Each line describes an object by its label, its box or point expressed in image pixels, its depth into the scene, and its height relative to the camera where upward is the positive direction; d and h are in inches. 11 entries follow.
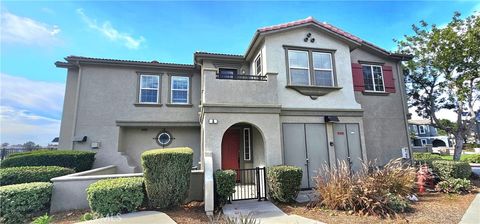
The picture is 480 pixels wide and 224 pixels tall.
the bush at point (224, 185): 297.0 -51.3
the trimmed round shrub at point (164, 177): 273.1 -37.3
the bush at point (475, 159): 940.7 -70.4
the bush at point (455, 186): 359.6 -69.6
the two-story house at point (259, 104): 367.6 +80.9
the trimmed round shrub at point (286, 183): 309.1 -52.0
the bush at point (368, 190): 267.7 -57.7
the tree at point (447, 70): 477.7 +165.0
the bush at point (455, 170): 395.5 -48.0
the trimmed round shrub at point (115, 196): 248.1 -54.6
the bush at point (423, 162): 439.8 -37.7
